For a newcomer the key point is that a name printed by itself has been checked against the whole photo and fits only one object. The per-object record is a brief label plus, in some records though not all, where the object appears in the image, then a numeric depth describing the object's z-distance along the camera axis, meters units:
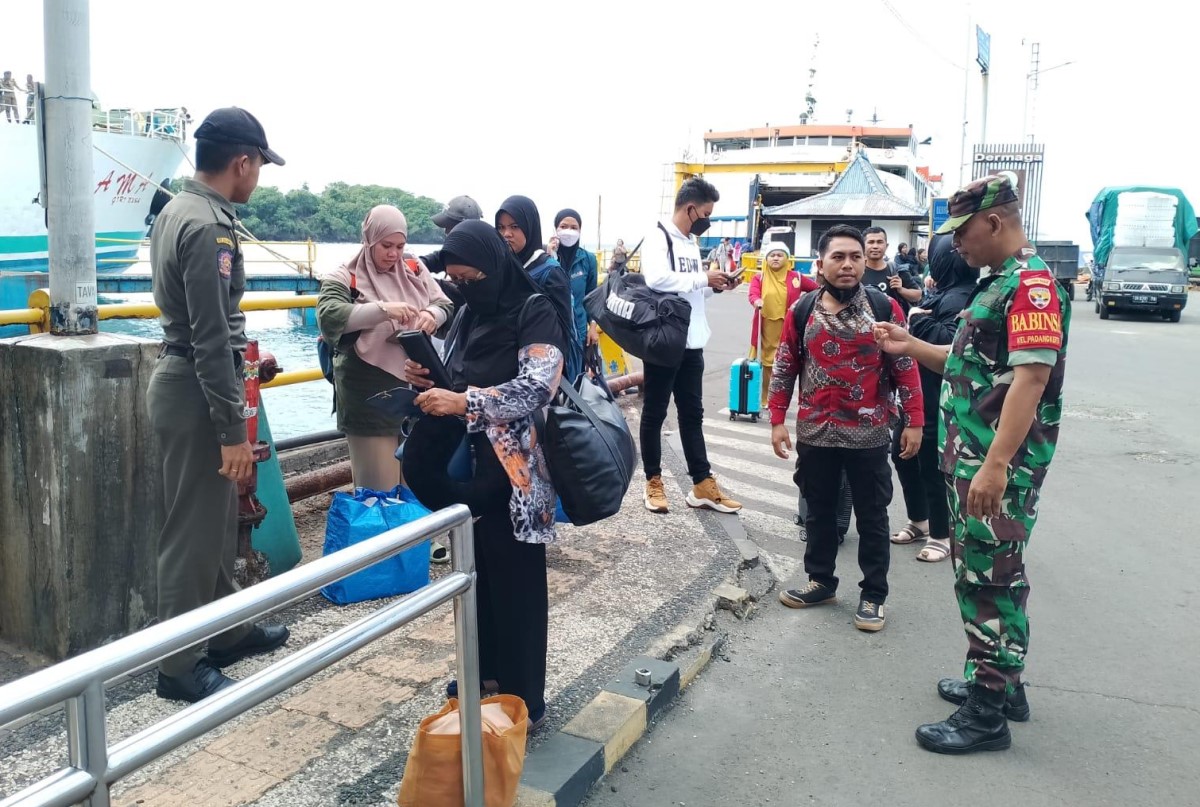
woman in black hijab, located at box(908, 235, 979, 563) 4.96
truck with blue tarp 22.36
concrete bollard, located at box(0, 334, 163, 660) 3.29
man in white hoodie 5.60
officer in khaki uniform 3.03
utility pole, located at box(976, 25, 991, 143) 27.55
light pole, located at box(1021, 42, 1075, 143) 35.37
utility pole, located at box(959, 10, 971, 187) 28.62
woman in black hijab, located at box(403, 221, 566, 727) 2.80
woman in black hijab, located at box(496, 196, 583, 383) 3.07
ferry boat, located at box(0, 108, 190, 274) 23.73
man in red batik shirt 4.26
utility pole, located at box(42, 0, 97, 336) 3.38
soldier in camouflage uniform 3.02
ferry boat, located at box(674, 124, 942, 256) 31.97
